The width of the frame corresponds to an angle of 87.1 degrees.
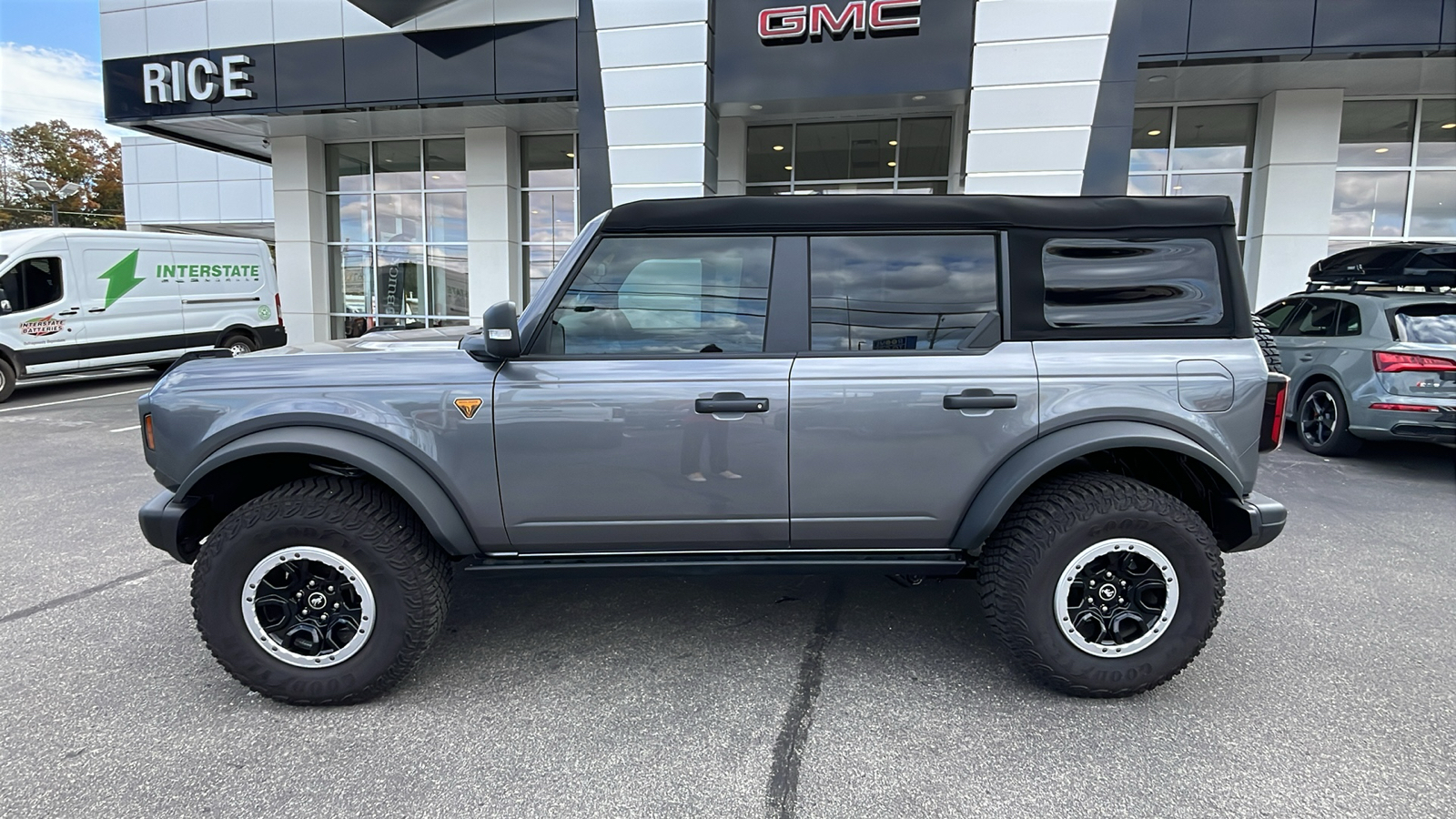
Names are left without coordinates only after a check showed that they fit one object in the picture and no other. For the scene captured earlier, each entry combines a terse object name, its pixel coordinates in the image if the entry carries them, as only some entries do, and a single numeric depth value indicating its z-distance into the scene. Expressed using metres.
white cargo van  10.51
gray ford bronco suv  2.78
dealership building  9.38
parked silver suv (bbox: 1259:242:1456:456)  6.34
